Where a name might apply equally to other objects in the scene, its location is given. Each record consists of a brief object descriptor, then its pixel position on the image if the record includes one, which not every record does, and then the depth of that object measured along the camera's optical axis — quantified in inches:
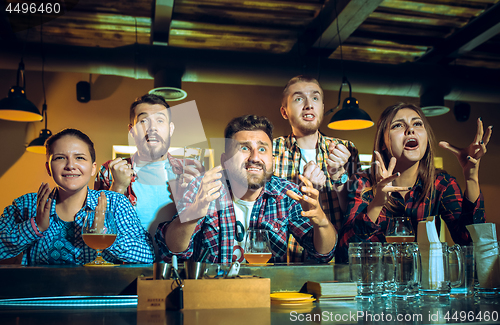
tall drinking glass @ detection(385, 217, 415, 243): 67.9
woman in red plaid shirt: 80.9
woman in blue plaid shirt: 79.0
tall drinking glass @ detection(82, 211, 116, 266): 63.4
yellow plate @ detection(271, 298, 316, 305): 51.0
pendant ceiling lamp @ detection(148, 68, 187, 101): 167.0
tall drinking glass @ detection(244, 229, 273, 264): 64.8
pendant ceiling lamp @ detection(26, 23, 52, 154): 183.9
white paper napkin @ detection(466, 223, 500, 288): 57.5
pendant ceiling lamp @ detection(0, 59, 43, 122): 147.6
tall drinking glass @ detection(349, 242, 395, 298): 53.5
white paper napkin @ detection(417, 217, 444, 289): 52.1
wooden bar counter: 41.7
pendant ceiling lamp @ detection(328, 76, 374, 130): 165.5
